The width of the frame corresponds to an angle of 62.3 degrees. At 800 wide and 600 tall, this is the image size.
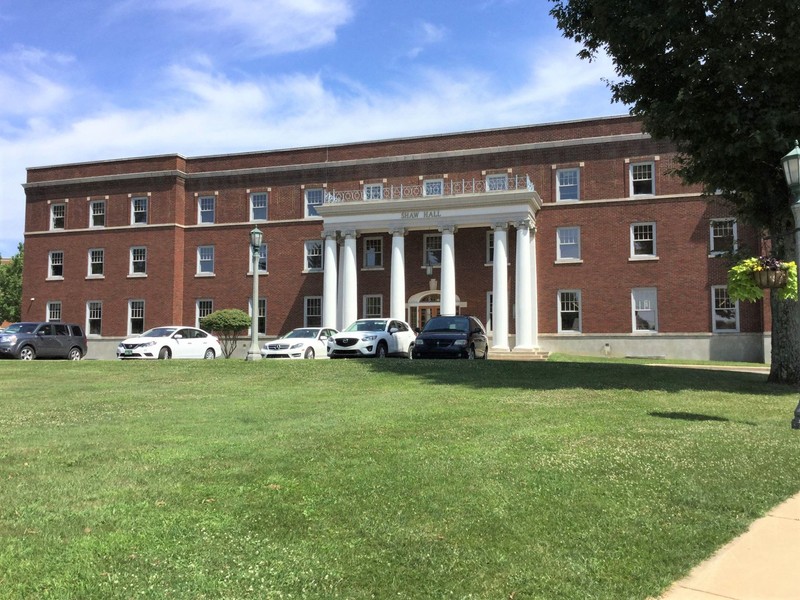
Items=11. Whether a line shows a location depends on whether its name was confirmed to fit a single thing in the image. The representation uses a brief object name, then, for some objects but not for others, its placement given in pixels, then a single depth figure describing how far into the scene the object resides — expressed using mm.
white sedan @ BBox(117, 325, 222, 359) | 24969
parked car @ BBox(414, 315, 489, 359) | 21797
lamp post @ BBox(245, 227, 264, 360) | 22375
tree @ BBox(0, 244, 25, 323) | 66375
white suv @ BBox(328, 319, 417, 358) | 23641
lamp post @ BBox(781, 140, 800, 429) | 9352
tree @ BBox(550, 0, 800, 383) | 13797
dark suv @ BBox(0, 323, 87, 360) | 25125
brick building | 31812
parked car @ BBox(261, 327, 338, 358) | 25516
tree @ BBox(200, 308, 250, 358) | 36188
